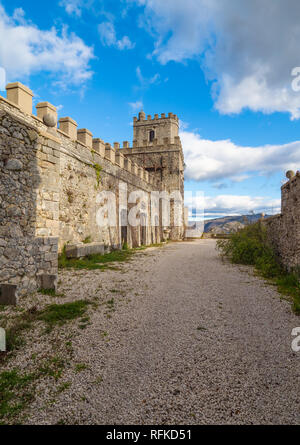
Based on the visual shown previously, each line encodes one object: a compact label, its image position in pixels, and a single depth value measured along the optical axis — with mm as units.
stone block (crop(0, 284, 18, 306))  3926
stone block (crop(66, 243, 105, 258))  8117
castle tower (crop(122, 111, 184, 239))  23234
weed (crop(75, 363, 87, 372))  2447
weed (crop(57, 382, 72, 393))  2156
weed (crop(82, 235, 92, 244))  9480
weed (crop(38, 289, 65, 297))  4559
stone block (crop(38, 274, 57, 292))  4762
